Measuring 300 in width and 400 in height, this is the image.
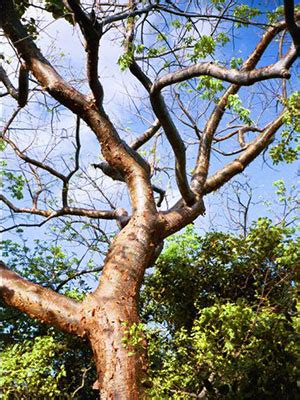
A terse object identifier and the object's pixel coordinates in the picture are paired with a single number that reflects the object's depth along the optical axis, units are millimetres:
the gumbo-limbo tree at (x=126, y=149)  3623
